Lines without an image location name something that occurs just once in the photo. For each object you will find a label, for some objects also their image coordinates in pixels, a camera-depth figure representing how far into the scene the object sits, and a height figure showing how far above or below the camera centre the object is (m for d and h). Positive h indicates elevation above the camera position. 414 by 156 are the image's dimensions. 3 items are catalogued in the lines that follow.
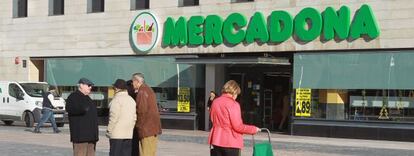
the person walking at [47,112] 24.00 -1.43
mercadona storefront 22.66 +0.27
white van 27.33 -1.29
